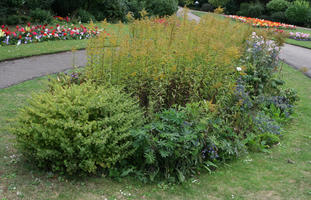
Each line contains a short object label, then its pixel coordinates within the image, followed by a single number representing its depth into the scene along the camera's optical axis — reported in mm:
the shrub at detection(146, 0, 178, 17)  19531
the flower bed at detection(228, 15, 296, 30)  21078
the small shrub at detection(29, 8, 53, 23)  12734
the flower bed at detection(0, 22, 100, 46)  8977
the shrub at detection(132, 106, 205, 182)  3320
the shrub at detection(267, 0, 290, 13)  29688
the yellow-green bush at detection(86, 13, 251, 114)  4246
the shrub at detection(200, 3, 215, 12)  36062
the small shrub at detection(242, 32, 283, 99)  5562
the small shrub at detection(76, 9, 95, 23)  15391
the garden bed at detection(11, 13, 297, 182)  3213
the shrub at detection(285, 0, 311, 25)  26891
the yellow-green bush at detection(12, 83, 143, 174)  3100
